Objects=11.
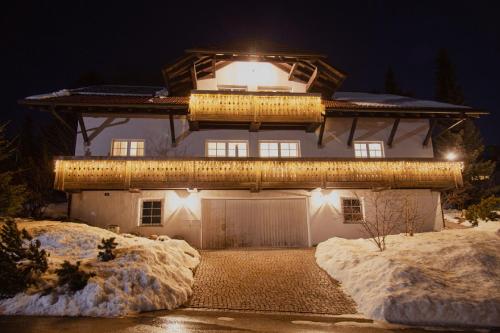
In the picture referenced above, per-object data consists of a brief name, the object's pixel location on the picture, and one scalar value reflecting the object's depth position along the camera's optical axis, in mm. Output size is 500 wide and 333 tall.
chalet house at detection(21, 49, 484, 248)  19375
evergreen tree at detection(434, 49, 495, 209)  28125
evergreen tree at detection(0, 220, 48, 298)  10203
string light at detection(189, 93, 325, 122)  20531
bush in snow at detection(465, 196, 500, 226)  19656
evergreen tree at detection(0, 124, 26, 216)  16500
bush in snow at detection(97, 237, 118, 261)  12594
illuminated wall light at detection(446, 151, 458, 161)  20625
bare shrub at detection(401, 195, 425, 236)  20500
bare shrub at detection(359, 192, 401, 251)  20781
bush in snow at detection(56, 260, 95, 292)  10438
